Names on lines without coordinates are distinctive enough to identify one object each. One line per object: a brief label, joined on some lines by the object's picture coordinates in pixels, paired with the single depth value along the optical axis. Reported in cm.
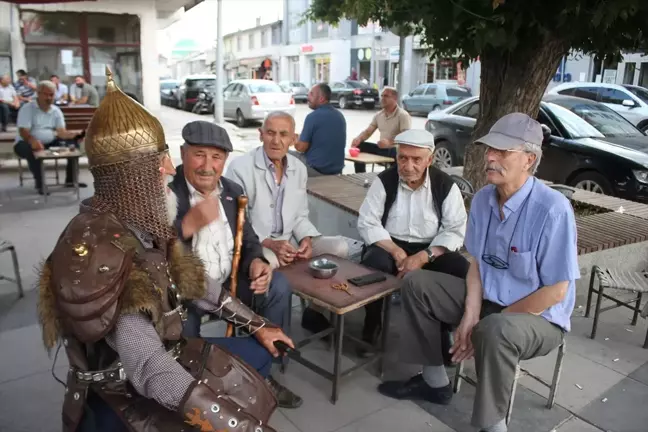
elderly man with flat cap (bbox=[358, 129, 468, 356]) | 334
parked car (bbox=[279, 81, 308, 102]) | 3023
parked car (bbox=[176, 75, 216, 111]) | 2128
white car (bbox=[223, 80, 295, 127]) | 1659
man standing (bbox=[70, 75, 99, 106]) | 1174
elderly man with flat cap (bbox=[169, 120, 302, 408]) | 273
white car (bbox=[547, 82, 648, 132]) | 1290
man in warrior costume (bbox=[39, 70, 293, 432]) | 148
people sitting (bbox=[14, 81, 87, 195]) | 718
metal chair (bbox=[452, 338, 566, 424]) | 278
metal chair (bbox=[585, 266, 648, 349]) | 348
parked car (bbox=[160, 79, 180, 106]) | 2418
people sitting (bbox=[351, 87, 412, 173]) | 735
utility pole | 1588
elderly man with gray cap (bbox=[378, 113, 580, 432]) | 247
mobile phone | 290
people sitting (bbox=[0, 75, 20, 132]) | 1039
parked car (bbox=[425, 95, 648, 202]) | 653
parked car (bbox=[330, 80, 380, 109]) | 2494
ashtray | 296
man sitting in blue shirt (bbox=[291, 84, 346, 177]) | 625
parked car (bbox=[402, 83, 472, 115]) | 2044
